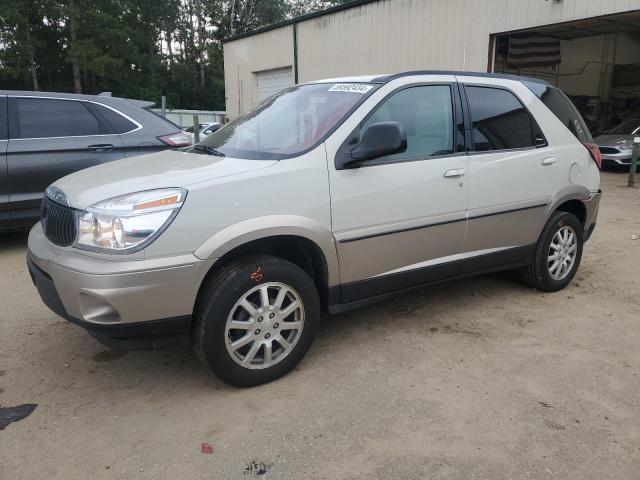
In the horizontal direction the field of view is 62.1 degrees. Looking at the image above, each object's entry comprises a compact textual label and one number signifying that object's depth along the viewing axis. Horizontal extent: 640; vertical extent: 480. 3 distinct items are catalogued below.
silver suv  2.67
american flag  15.22
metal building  12.27
